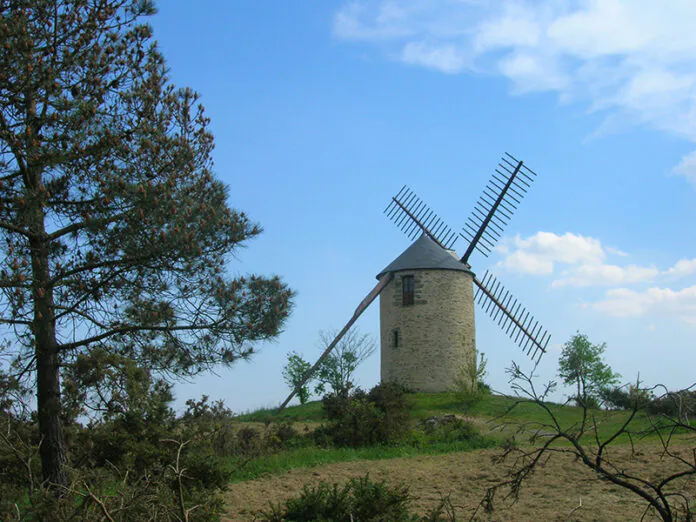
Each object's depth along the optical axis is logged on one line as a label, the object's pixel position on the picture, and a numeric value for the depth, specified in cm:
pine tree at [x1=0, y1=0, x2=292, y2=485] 1022
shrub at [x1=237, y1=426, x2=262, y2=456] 1600
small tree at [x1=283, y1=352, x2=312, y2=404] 3192
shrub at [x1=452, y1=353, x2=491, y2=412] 2328
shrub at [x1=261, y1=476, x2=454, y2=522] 791
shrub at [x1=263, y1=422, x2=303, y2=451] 1665
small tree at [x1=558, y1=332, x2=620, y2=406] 3506
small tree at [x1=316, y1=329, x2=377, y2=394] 3069
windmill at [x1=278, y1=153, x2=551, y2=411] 2650
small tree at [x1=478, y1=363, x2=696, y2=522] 453
